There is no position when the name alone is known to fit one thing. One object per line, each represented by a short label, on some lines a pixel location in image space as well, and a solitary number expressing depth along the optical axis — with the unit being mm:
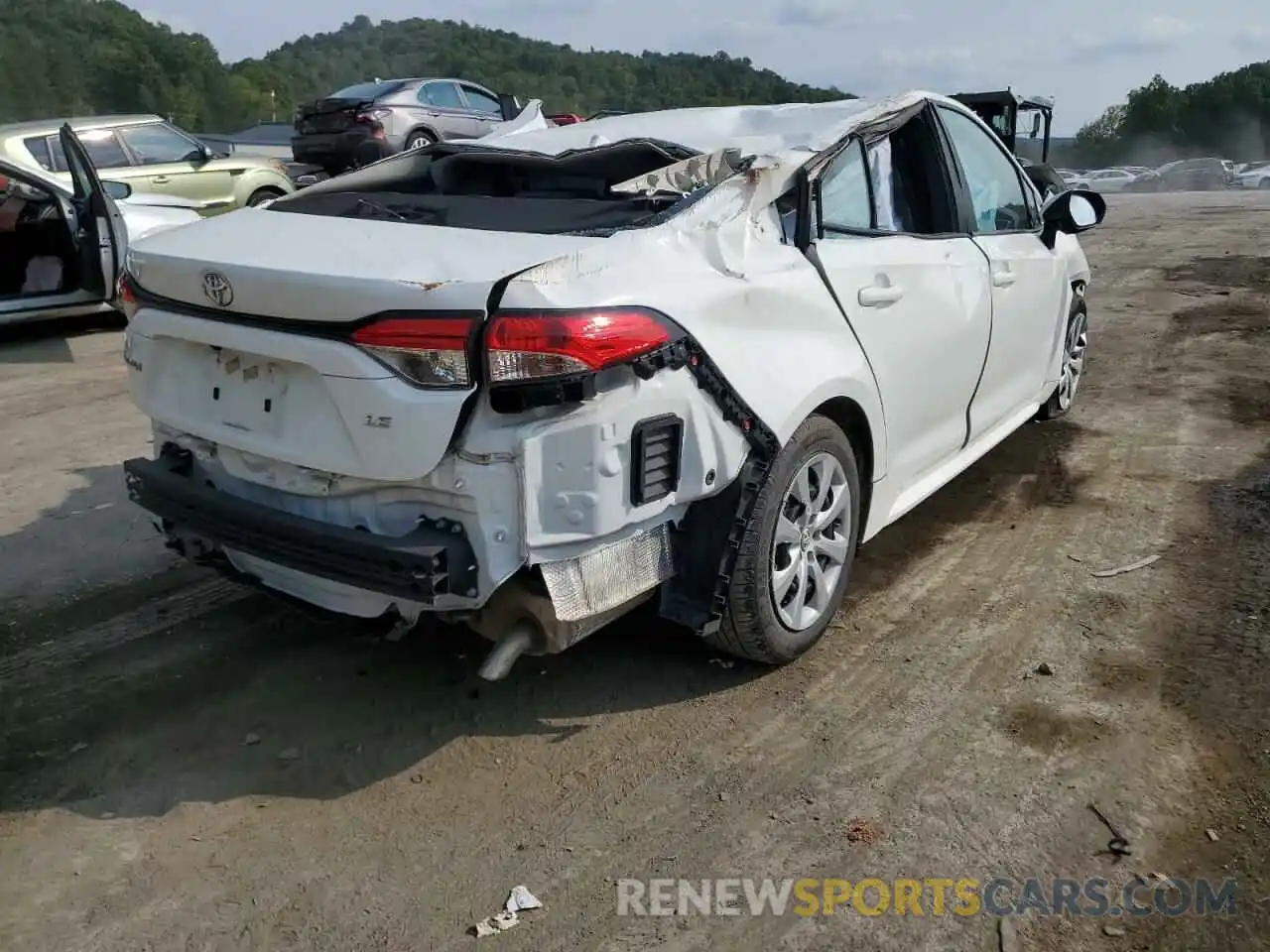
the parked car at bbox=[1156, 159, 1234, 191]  36500
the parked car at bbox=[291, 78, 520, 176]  16438
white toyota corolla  2572
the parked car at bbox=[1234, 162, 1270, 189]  33438
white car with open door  7777
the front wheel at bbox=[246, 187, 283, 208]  11911
